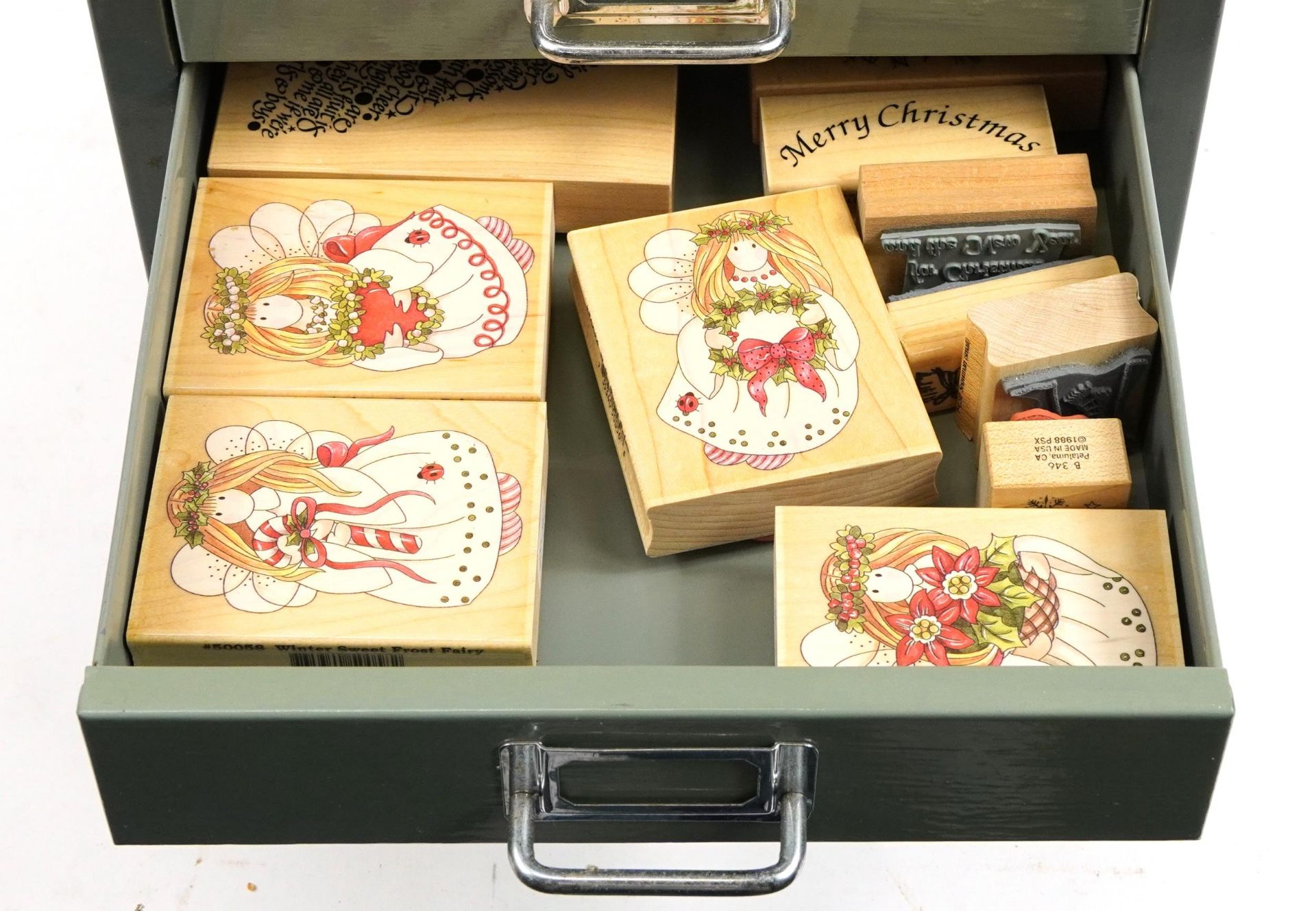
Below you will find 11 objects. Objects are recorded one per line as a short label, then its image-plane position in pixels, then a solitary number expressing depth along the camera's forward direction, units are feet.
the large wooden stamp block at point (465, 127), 3.84
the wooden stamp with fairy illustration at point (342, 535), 3.20
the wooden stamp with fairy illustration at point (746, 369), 3.43
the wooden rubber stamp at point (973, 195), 3.69
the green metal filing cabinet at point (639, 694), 2.85
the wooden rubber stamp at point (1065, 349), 3.42
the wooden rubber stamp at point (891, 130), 3.87
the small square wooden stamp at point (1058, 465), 3.34
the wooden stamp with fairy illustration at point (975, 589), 3.19
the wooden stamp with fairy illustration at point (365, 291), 3.52
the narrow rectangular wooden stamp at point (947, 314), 3.63
